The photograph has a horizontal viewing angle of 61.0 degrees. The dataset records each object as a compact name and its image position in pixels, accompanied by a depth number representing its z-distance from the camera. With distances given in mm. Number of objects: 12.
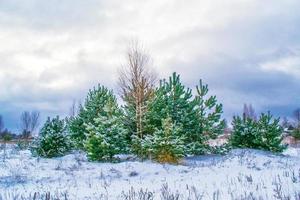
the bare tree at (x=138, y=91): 15088
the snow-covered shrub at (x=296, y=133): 27390
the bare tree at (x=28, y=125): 29245
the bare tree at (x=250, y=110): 39181
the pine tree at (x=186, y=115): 14551
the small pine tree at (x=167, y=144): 12663
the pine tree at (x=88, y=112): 17541
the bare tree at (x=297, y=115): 38952
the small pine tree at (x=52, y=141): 14746
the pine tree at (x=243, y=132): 16329
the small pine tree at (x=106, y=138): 13061
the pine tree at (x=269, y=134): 15838
